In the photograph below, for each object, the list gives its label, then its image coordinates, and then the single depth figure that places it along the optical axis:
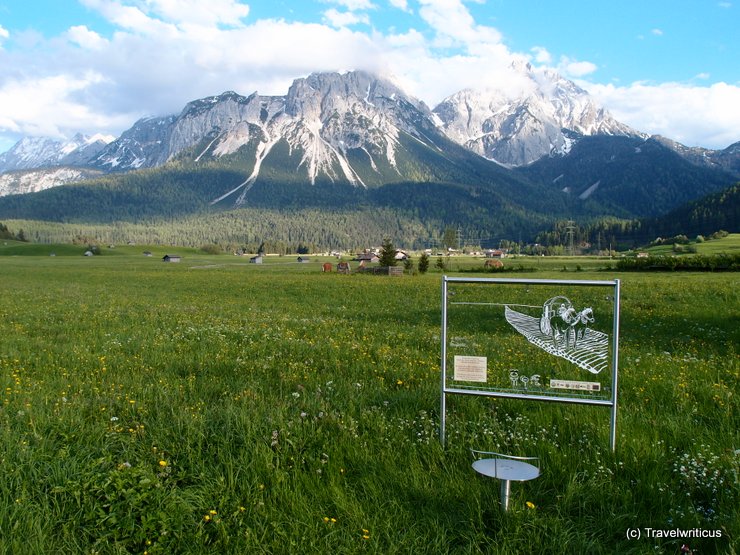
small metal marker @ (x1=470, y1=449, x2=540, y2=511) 5.04
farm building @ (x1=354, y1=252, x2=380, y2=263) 159.62
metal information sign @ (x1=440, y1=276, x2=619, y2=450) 6.32
